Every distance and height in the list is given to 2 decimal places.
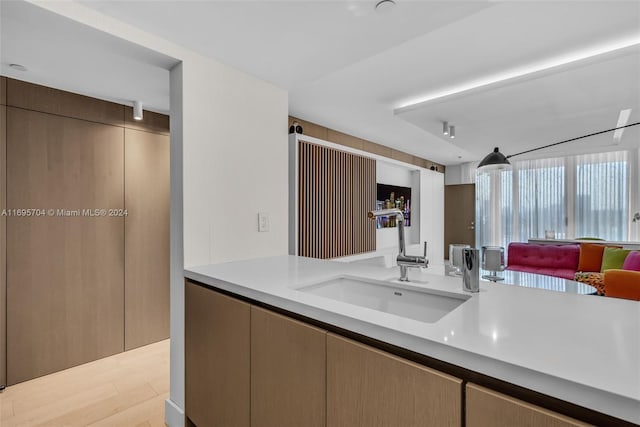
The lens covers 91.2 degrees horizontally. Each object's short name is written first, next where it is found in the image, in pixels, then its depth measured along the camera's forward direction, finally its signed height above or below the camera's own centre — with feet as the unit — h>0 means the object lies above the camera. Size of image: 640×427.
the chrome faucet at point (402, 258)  4.48 -0.68
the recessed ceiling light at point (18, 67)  6.78 +3.16
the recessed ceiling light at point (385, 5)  4.55 +3.04
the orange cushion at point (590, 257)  13.71 -2.04
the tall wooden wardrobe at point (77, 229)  7.52 -0.50
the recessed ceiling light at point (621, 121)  10.57 +3.35
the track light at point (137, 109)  8.97 +2.93
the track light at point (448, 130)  12.26 +3.31
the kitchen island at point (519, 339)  1.85 -0.98
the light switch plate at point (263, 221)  7.11 -0.23
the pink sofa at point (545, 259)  14.57 -2.35
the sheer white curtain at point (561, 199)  17.48 +0.76
